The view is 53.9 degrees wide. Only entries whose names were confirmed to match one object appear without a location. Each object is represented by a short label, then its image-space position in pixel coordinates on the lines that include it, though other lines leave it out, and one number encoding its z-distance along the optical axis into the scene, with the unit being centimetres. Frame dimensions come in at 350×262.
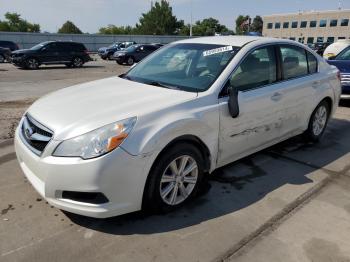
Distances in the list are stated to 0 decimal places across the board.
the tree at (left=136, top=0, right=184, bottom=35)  7688
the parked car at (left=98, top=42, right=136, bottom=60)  2920
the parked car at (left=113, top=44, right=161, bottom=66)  2294
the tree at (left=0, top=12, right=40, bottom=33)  8639
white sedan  277
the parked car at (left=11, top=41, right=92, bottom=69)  1870
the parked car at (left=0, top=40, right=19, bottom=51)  2464
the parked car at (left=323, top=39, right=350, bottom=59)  1618
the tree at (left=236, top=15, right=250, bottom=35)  12369
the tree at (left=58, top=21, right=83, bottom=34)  8914
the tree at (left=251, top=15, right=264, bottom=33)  12122
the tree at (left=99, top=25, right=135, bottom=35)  10225
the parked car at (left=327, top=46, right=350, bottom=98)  798
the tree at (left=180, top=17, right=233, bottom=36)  10250
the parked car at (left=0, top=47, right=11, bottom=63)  2319
